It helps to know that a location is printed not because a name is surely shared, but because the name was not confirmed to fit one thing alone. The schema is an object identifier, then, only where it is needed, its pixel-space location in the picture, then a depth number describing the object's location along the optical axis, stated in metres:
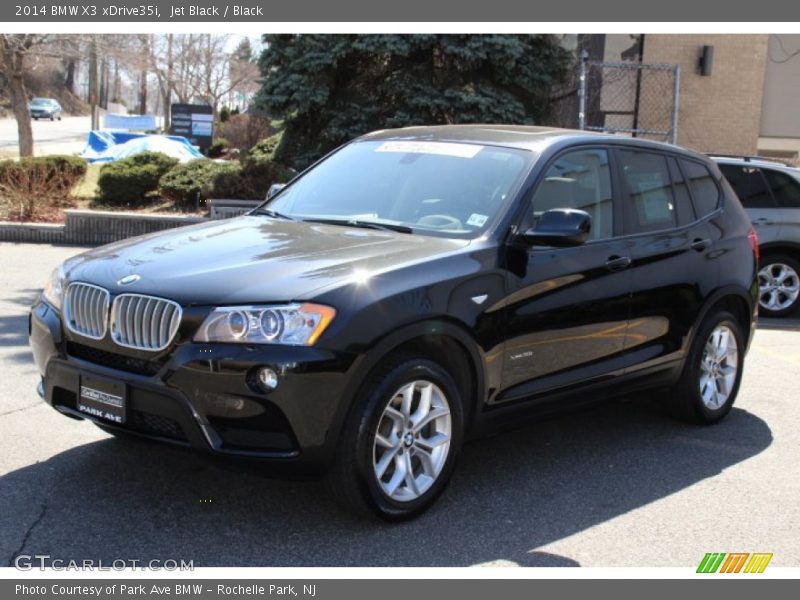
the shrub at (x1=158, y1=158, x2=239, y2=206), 15.04
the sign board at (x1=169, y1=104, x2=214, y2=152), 33.56
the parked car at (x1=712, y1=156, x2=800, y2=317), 10.80
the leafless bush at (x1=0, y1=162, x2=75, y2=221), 14.22
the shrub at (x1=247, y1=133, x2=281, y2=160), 17.95
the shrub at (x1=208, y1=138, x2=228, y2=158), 34.62
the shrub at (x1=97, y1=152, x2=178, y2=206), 15.23
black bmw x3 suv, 3.83
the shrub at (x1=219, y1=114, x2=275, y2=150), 29.46
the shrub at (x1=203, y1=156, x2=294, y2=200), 14.67
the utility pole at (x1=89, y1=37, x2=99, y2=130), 36.69
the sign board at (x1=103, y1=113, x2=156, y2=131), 56.78
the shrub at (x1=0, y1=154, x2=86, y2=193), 14.65
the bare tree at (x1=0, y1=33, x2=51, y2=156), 19.28
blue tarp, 28.00
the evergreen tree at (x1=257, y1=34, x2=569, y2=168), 15.23
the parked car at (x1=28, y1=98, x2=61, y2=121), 64.19
